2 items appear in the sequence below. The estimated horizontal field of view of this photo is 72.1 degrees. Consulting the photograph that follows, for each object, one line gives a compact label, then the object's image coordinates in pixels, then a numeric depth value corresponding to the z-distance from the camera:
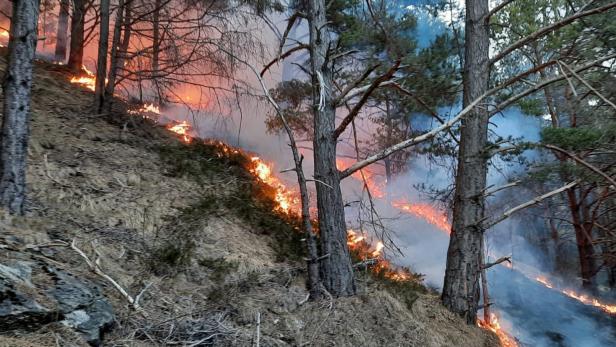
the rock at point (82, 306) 3.43
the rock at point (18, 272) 3.27
